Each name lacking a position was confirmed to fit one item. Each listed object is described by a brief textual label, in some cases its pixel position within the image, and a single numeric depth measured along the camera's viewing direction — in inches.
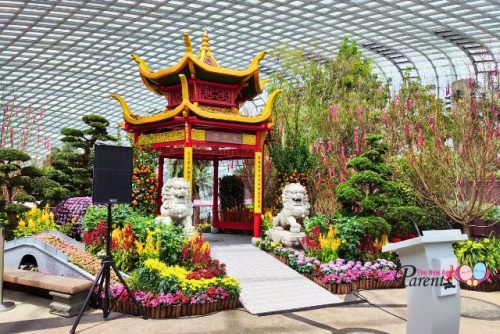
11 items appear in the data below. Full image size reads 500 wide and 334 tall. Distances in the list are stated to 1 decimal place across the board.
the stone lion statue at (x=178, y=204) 431.8
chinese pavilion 483.8
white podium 183.9
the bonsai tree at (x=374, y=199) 430.0
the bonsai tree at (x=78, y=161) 582.6
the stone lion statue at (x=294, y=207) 475.8
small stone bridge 358.0
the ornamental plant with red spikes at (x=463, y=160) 423.5
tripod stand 277.7
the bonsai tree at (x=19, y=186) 476.7
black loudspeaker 275.4
